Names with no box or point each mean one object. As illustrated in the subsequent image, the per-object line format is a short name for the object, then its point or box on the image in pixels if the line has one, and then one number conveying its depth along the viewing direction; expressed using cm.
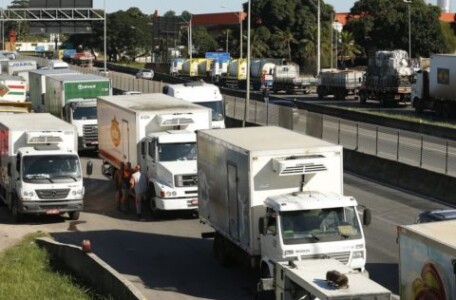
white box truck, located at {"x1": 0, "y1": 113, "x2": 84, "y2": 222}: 2659
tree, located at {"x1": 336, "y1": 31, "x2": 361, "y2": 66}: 12319
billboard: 8562
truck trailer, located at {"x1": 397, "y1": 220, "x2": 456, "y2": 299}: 1345
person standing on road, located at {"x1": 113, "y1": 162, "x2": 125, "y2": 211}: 2871
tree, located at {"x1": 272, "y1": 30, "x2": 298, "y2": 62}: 13038
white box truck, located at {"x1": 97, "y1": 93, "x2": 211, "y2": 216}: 2658
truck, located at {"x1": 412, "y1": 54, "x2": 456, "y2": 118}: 5712
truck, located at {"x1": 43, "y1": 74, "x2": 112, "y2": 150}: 4044
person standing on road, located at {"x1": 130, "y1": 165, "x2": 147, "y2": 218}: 2752
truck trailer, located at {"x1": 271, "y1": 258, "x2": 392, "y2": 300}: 1344
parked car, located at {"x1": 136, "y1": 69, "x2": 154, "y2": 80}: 9752
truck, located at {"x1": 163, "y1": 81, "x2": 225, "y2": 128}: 3909
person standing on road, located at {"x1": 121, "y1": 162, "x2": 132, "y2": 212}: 2833
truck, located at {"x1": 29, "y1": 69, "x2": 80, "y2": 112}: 4897
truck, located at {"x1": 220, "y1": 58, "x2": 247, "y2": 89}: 9412
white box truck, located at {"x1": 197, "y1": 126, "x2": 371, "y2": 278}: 1764
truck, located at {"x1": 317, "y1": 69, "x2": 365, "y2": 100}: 7312
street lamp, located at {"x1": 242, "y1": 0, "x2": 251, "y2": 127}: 4328
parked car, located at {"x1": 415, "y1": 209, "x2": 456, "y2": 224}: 1972
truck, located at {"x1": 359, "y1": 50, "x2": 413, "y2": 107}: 6700
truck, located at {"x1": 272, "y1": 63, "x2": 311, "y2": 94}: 8131
